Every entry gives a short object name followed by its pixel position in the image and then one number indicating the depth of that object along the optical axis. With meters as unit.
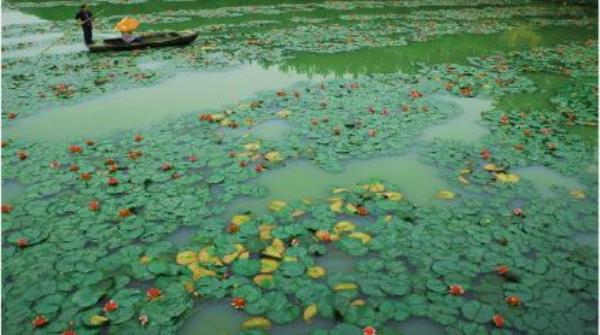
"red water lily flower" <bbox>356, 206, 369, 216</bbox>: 5.61
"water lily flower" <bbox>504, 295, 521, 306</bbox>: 4.20
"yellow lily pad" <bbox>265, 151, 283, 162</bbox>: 7.08
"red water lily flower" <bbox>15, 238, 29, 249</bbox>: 5.07
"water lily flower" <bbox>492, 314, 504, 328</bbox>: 3.96
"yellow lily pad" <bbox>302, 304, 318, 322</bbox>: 4.12
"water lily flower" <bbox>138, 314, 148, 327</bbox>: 4.02
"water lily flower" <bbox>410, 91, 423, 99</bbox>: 9.95
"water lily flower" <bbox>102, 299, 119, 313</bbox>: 4.15
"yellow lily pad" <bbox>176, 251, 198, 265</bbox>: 4.81
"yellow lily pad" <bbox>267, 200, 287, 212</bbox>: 5.79
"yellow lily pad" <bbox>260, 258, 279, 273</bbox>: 4.68
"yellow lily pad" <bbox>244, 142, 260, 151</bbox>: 7.46
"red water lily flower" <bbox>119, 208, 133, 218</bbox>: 5.57
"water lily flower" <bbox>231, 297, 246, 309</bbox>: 4.23
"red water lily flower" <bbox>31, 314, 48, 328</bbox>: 3.98
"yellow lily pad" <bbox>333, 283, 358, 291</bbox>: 4.44
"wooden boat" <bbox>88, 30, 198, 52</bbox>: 13.85
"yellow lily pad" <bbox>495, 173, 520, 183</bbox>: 6.42
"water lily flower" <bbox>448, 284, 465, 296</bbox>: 4.34
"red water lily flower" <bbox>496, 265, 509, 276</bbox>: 4.57
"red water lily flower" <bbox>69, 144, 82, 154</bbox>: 7.31
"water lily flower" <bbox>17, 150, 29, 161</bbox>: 7.16
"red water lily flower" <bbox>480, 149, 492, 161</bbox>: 7.09
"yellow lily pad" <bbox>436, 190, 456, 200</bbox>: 6.02
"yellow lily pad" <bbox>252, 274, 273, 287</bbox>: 4.51
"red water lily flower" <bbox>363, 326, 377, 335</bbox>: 3.82
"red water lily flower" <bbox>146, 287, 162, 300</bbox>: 4.29
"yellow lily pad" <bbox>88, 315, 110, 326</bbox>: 4.02
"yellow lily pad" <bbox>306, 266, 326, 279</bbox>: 4.62
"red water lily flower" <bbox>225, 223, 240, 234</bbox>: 5.31
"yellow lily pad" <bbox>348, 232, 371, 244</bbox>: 5.12
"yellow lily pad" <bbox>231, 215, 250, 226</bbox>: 5.49
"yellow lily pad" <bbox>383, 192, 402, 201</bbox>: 5.99
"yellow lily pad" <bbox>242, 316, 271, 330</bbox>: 4.04
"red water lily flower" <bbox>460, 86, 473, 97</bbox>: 10.13
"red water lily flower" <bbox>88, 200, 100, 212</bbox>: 5.74
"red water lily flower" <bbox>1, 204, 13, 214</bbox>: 5.73
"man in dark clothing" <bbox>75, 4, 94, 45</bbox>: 14.05
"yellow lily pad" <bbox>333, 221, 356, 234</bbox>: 5.31
